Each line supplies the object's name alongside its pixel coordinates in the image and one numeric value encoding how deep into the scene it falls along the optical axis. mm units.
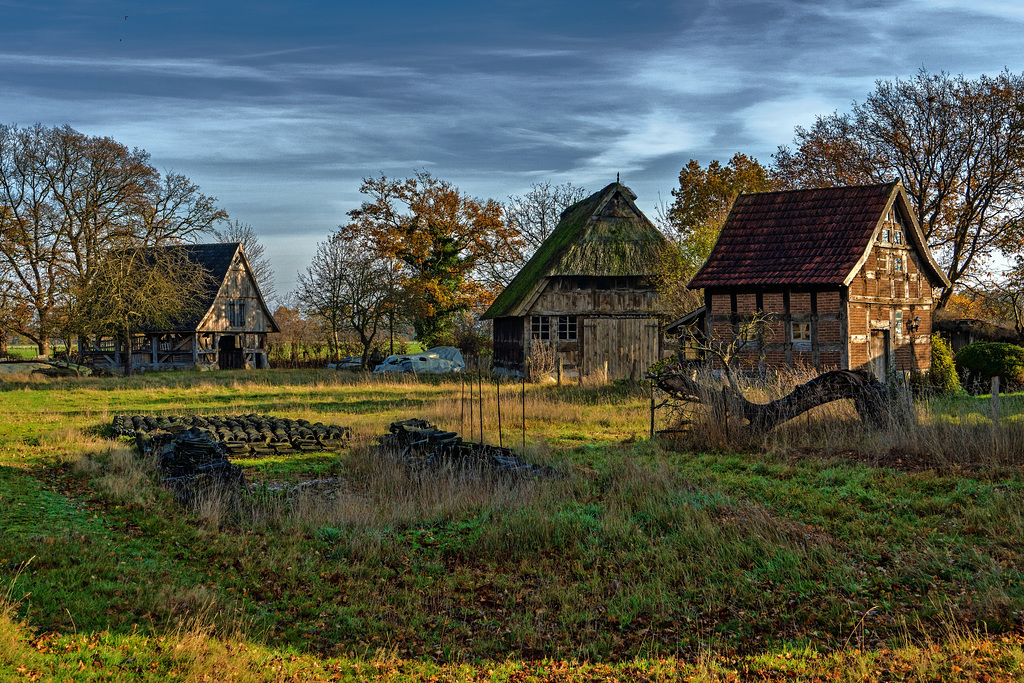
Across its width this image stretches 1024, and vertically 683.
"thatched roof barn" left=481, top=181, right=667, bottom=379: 29375
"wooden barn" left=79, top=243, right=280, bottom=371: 40778
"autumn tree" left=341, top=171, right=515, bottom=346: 41188
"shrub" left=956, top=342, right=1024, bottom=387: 23203
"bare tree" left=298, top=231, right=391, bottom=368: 42281
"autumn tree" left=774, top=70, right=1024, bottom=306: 31250
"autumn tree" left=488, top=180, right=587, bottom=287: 49875
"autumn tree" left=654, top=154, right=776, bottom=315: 36812
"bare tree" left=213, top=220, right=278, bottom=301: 58375
